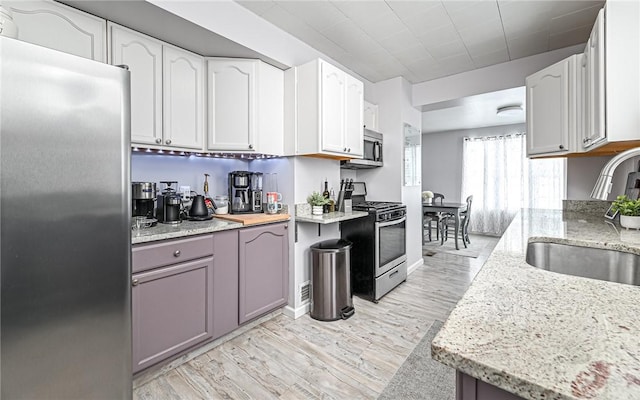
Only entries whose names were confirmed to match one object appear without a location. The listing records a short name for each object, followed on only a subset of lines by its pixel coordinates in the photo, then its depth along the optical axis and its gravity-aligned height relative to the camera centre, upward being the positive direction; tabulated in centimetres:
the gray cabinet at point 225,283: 202 -62
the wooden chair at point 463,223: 536 -51
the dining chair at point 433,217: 553 -39
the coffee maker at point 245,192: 256 +5
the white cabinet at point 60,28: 149 +95
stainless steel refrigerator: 99 -11
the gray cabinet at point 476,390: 48 -33
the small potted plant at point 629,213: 170 -10
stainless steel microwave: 329 +53
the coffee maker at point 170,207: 206 -7
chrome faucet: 112 +10
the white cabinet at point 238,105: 230 +77
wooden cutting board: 220 -17
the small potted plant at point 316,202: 269 -5
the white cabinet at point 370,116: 355 +104
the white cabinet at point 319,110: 243 +78
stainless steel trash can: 252 -78
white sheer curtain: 563 +35
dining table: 496 -21
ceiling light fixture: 432 +136
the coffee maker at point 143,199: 194 -1
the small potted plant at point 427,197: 582 +0
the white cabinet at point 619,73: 147 +66
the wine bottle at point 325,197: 288 +0
